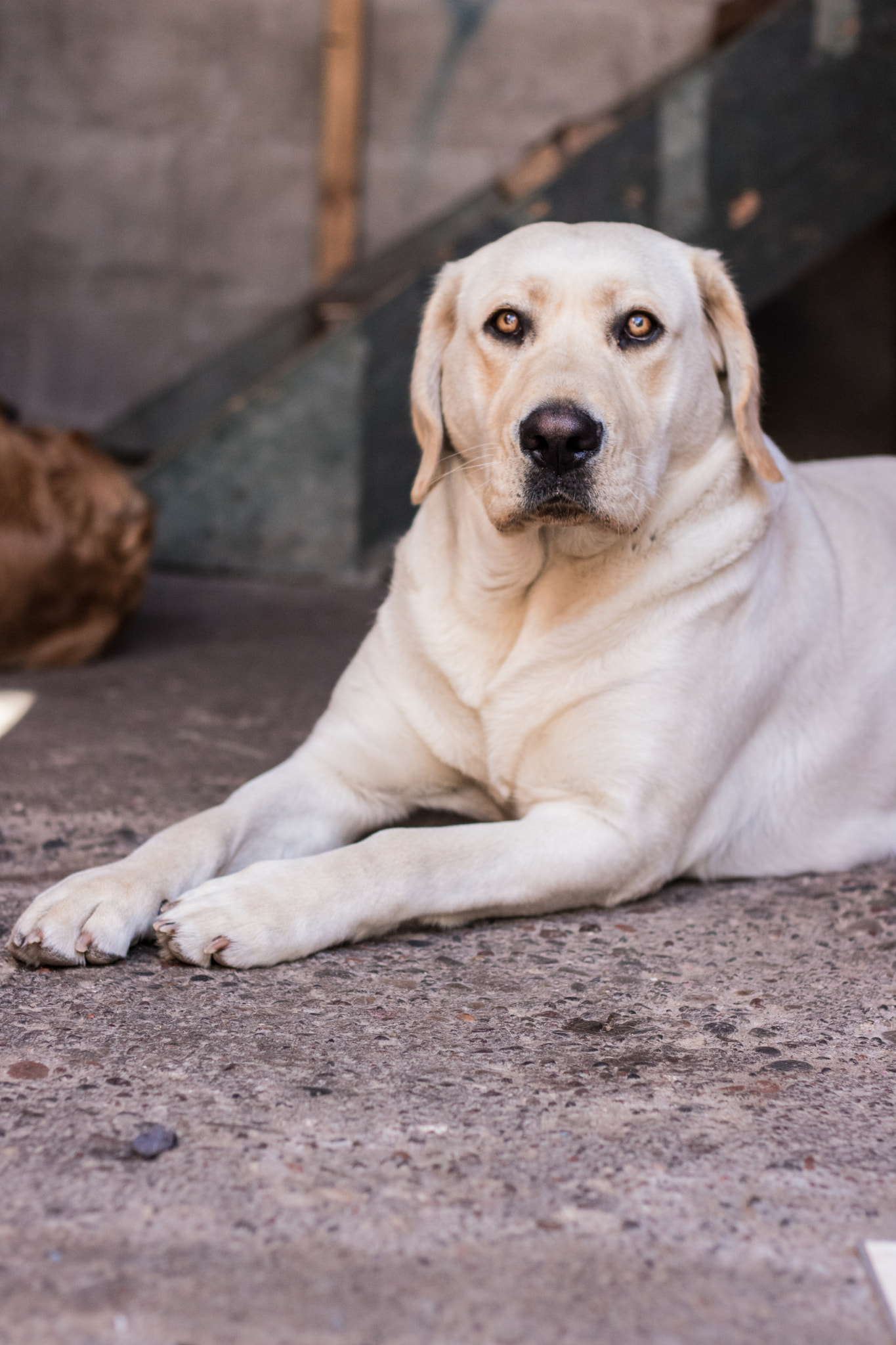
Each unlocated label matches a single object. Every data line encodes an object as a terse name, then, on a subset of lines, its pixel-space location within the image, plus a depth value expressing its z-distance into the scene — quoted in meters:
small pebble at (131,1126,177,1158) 1.53
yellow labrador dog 2.16
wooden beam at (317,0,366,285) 7.99
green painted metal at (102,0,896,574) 5.30
